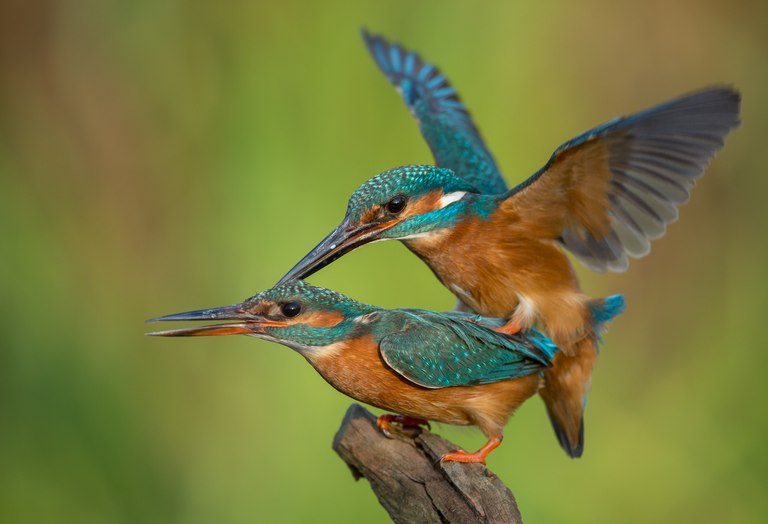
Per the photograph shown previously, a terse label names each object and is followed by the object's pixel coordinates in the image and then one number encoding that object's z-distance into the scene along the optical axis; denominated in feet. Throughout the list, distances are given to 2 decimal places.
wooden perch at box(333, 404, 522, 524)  19.13
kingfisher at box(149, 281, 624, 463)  19.45
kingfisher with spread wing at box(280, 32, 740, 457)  21.07
